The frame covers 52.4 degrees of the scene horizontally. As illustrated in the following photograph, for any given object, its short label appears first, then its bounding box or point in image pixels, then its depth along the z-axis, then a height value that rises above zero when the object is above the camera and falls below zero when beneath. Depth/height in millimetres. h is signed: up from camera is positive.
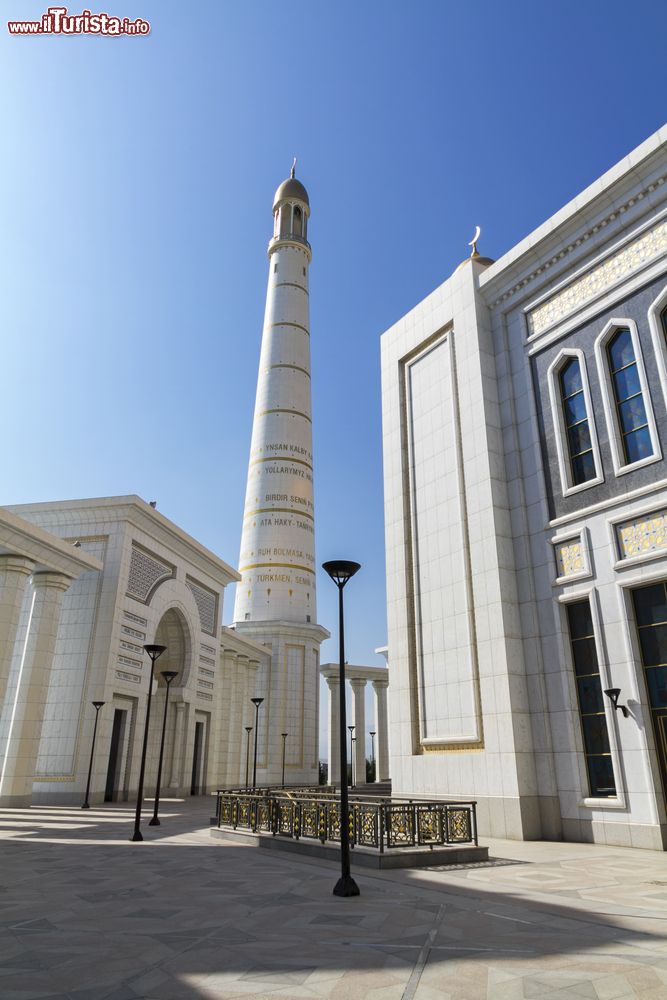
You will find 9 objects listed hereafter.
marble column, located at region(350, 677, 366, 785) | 38250 +2713
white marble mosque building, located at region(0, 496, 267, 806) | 20797 +4399
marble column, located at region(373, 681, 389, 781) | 39594 +2919
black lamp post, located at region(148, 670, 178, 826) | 16750 +2291
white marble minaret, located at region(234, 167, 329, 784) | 36344 +11084
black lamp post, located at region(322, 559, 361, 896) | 7781 +80
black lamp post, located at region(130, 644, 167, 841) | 13633 -42
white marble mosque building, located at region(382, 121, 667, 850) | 12930 +4912
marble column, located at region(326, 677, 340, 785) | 37281 +1848
